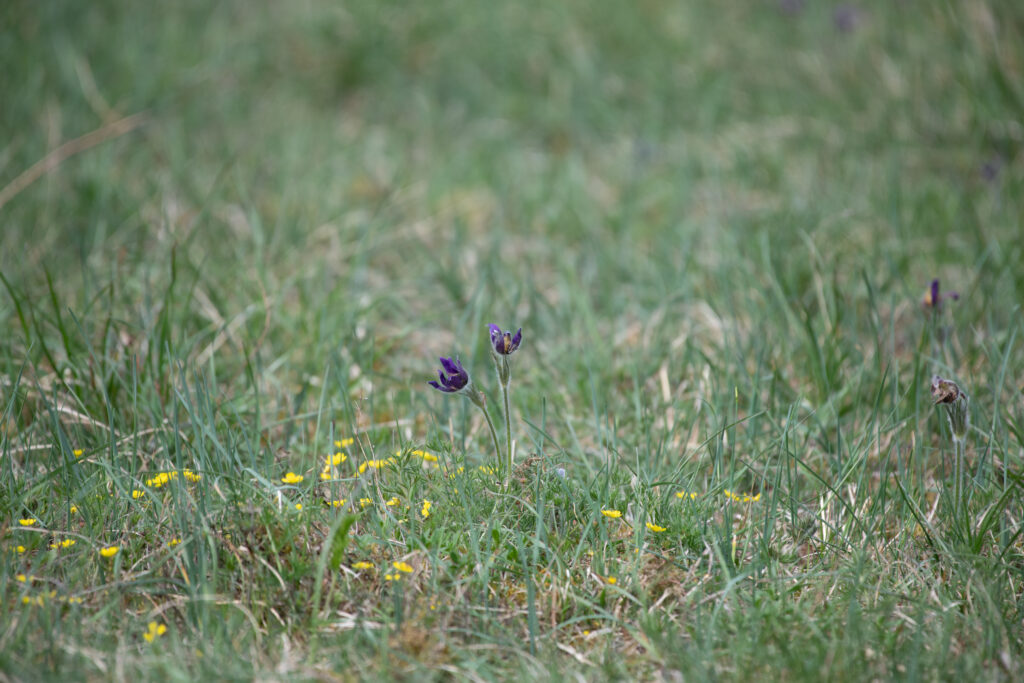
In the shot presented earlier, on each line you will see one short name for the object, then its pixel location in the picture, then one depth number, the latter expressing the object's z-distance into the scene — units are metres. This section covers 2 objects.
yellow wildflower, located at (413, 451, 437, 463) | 6.99
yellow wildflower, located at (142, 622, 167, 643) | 6.83
